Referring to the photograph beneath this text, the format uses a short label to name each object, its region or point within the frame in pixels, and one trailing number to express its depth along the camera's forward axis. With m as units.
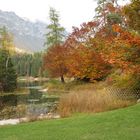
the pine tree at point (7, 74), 51.06
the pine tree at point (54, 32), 64.12
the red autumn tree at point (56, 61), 50.81
